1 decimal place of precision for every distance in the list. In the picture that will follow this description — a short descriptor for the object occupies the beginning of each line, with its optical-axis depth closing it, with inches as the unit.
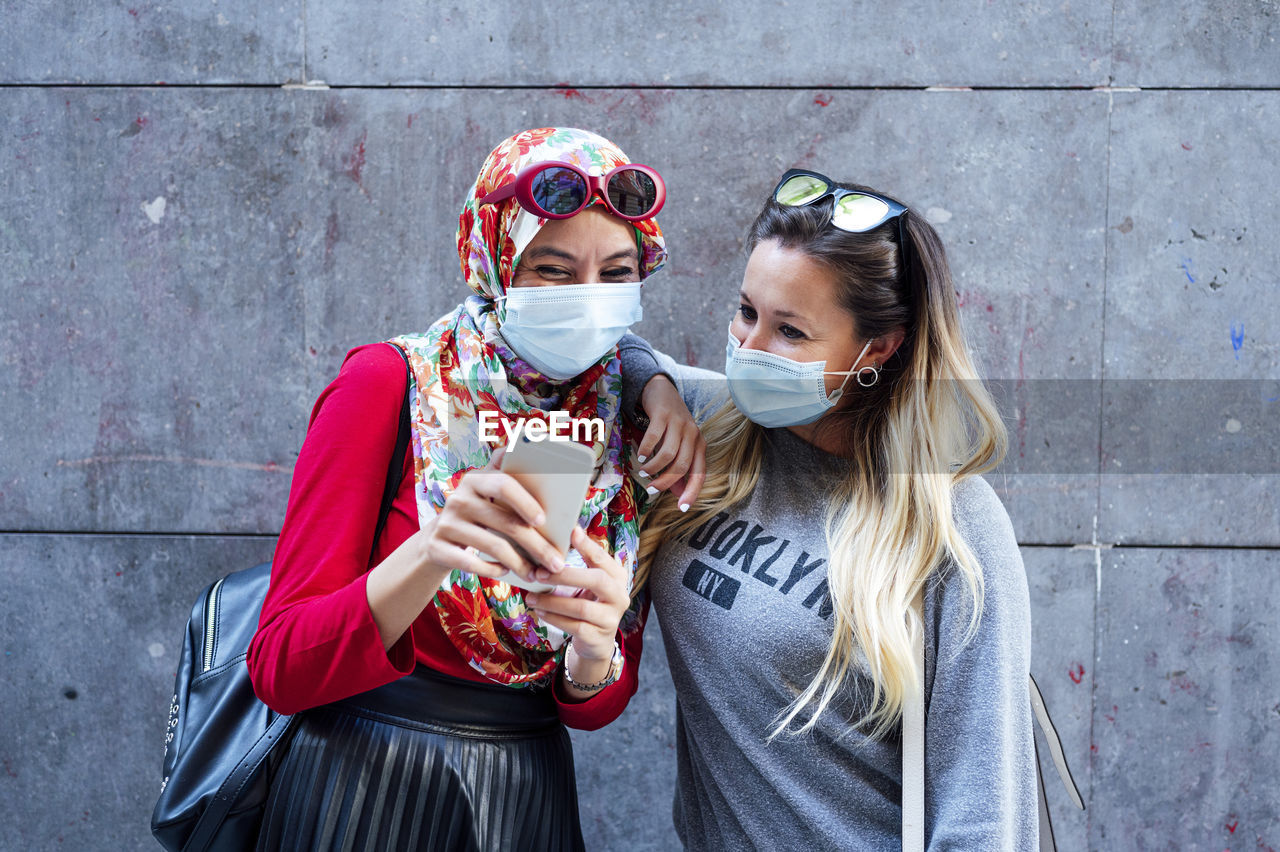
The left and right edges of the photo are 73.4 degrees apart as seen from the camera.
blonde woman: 60.0
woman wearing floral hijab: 53.9
